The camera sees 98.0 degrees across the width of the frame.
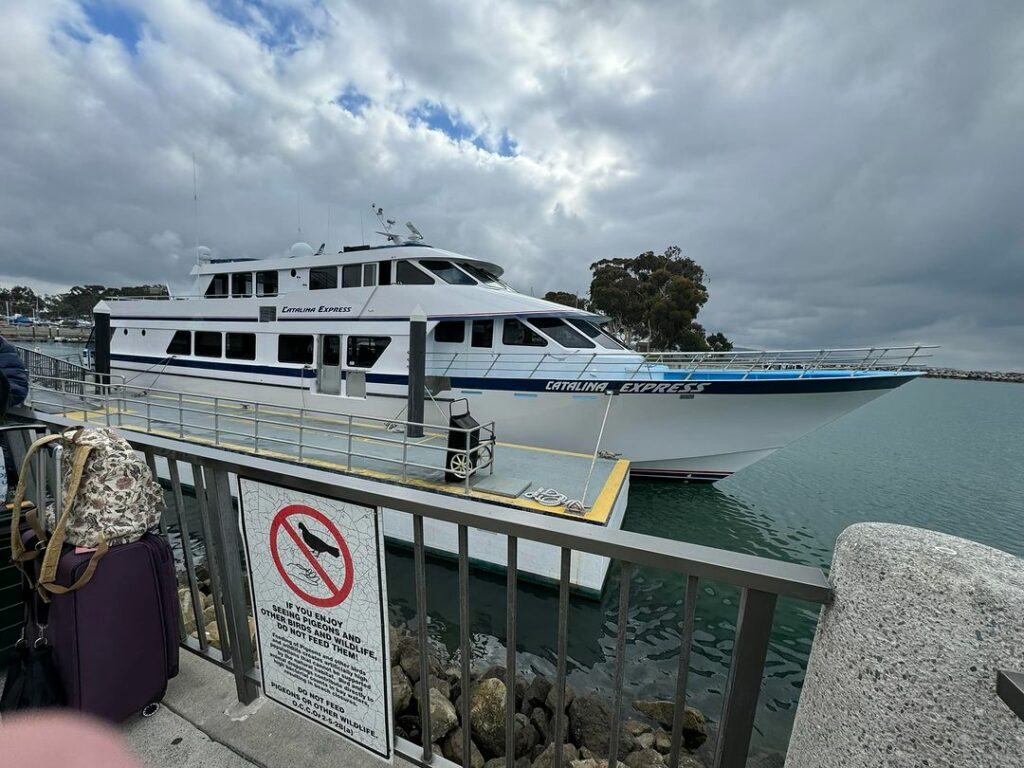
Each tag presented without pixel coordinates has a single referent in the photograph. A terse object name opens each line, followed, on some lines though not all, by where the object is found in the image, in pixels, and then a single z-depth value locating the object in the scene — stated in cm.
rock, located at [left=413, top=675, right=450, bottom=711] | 389
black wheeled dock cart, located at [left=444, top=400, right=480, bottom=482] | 627
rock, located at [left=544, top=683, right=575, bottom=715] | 415
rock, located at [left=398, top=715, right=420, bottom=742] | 330
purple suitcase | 170
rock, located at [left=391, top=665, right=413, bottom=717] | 356
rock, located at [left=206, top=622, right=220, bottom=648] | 422
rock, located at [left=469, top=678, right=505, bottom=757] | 353
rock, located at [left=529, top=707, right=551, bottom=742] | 378
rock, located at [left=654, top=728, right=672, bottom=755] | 387
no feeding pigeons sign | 162
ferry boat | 863
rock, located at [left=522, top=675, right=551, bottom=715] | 417
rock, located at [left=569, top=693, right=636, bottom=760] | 384
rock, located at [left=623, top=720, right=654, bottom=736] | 402
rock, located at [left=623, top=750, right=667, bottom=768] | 347
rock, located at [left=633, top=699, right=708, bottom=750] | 416
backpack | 166
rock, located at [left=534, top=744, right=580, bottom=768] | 317
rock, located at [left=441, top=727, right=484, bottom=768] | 331
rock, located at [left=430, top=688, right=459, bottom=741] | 335
